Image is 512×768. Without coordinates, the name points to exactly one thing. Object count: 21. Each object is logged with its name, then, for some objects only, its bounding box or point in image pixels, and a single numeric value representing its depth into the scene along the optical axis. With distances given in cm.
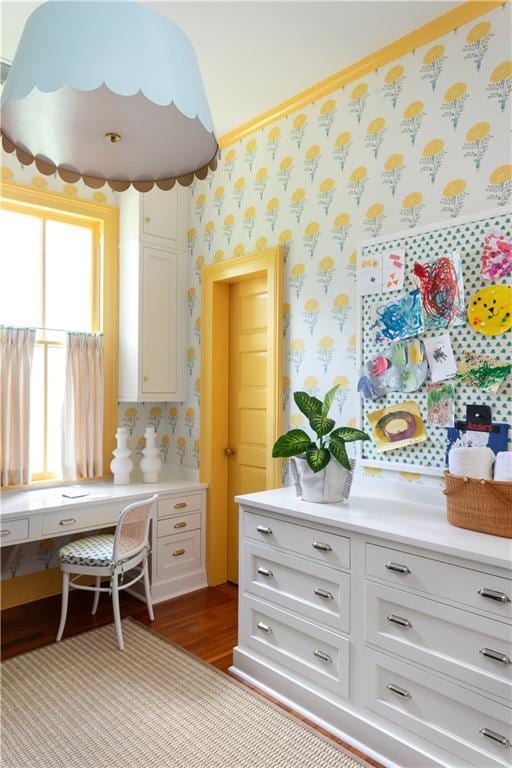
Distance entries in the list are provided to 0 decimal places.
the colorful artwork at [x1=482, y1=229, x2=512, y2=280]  211
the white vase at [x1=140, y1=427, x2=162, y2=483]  361
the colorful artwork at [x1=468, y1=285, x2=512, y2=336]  210
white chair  272
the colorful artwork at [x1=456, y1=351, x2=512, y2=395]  212
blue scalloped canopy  138
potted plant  231
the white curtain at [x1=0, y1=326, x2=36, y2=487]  314
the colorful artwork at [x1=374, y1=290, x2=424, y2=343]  240
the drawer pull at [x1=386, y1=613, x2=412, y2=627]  186
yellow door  344
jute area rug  193
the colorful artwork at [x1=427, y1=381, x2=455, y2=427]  227
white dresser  166
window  333
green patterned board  213
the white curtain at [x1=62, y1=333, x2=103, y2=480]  345
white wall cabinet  357
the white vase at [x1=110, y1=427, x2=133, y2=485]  352
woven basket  182
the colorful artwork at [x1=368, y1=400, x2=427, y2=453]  240
